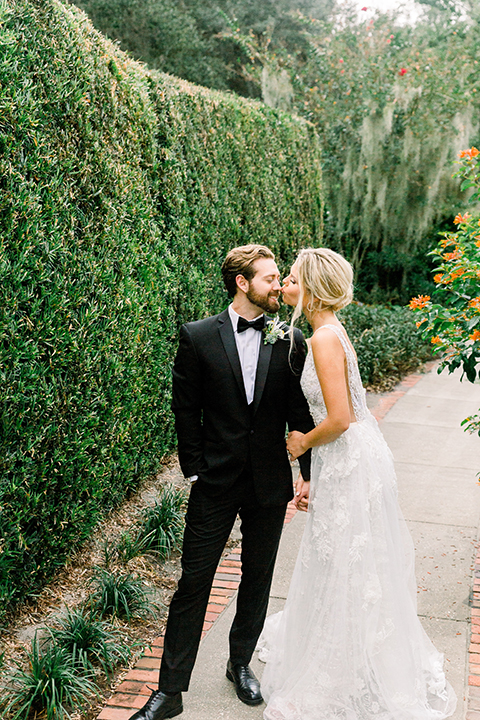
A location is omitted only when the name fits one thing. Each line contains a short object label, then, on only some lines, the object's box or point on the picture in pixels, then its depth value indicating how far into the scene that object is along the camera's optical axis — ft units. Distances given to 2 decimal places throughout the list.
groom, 9.09
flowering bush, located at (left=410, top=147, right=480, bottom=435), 12.88
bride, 9.07
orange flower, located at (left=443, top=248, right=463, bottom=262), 13.39
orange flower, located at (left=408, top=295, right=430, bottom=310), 13.79
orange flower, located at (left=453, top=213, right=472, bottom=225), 13.88
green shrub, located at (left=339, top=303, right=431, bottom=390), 30.77
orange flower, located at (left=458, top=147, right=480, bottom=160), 13.46
